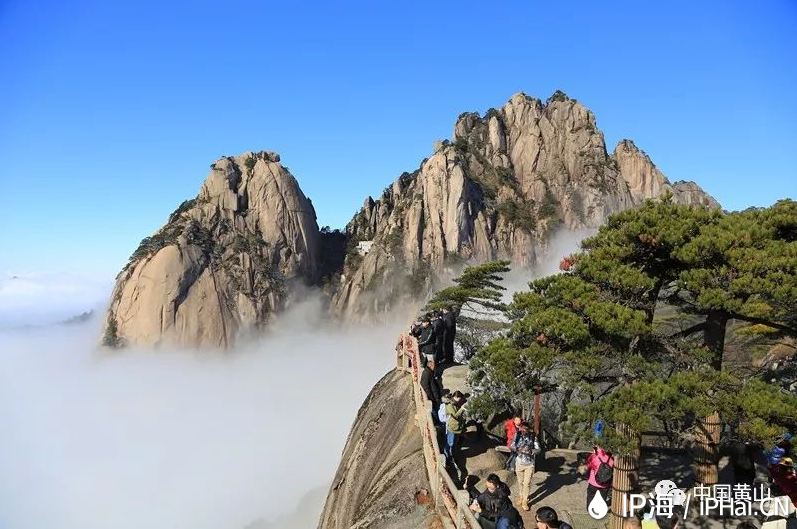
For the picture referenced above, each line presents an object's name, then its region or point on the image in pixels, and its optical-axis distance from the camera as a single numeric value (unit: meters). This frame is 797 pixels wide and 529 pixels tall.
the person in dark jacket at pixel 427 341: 15.70
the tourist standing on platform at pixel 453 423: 11.05
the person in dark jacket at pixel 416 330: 16.81
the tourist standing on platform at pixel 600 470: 9.92
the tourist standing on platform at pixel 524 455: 9.93
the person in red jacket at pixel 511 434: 11.10
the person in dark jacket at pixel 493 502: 7.44
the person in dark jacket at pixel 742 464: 11.24
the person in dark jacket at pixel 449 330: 17.55
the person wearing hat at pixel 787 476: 9.25
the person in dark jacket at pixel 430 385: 12.30
